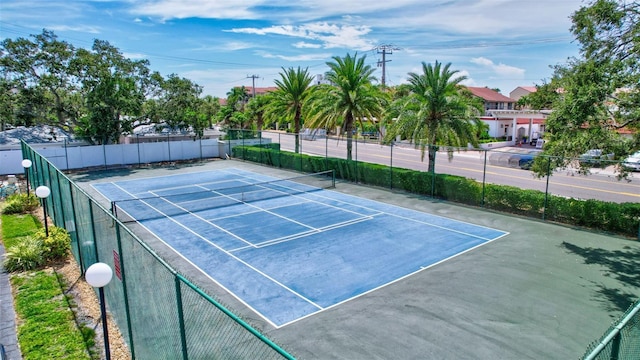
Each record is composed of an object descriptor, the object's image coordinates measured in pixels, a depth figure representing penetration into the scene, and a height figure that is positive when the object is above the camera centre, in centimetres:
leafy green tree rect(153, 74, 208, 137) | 3566 +129
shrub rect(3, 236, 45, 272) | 1178 -377
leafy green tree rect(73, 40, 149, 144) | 3147 +207
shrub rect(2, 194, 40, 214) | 1816 -360
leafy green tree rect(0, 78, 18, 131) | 2981 +153
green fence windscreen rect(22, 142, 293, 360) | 609 -302
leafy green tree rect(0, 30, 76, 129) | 2953 +408
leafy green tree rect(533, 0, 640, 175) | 1239 +77
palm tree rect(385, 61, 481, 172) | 2202 +11
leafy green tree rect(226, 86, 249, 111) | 6556 +322
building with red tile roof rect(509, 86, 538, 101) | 8165 +465
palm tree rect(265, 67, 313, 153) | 3297 +165
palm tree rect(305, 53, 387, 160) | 2681 +117
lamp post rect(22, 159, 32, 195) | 1712 -168
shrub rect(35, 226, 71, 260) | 1222 -355
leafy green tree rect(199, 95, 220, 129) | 3844 +108
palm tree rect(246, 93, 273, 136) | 5221 +110
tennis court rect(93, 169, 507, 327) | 1127 -436
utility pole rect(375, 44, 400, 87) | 5476 +779
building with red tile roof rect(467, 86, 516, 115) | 6688 +254
